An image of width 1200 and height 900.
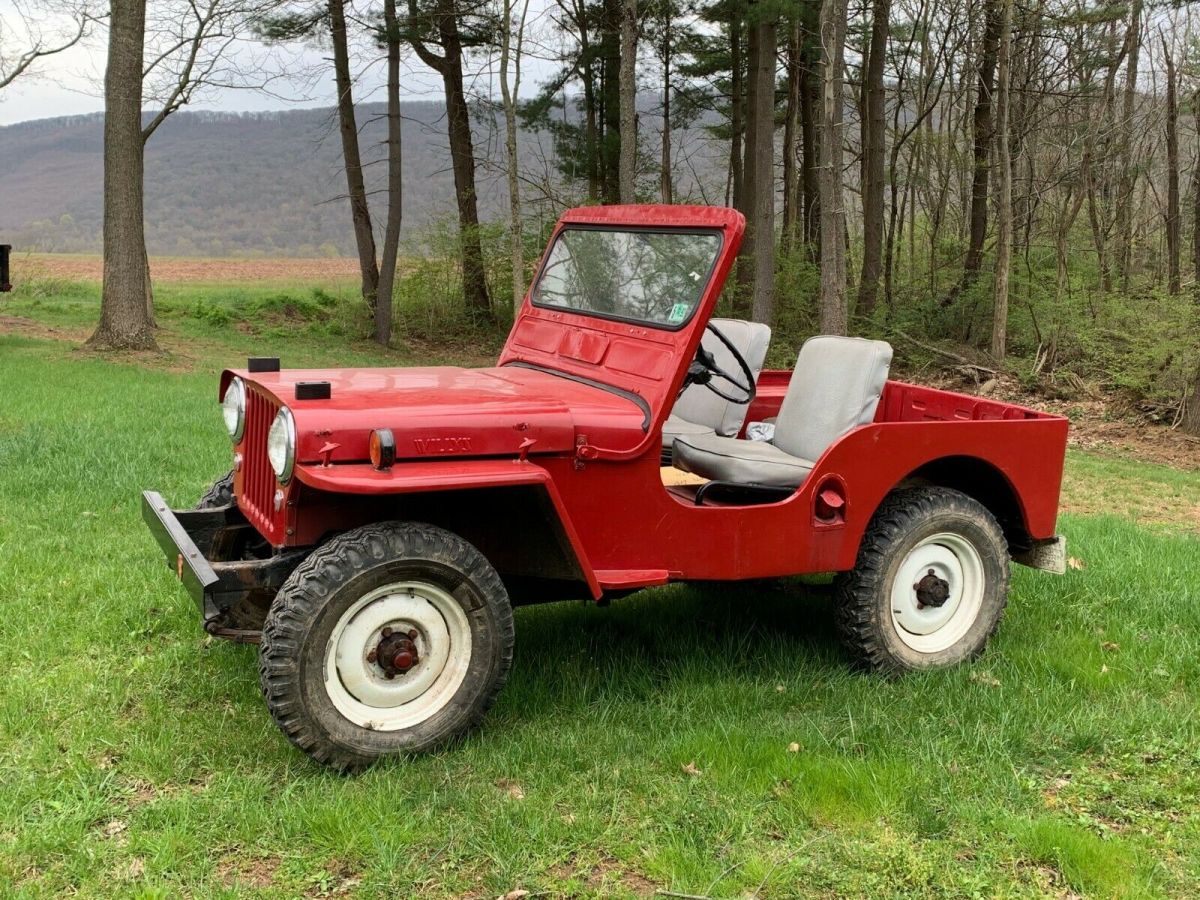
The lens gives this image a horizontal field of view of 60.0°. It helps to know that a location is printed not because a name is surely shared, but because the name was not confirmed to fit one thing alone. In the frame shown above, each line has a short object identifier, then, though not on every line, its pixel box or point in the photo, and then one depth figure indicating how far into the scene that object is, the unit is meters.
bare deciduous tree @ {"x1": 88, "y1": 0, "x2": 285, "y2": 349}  14.92
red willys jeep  3.16
